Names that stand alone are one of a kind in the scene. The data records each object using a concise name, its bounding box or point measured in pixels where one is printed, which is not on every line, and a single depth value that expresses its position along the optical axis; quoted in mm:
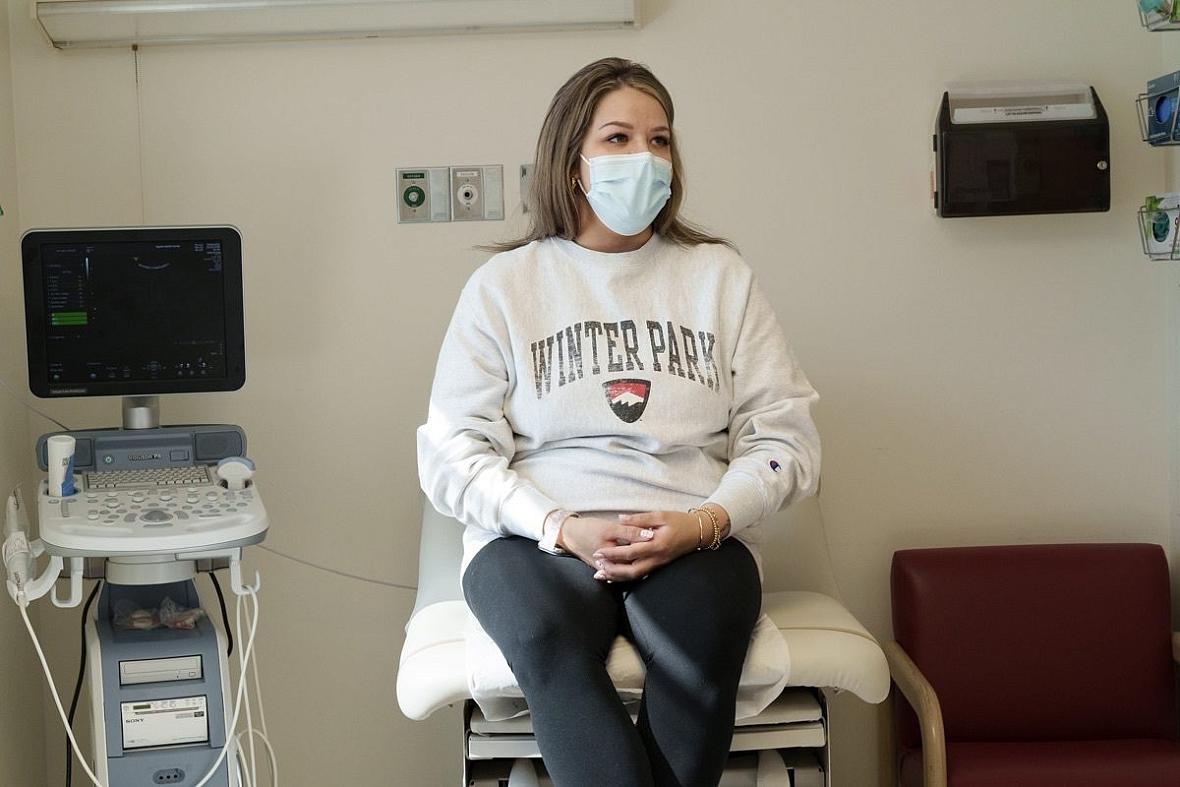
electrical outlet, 2658
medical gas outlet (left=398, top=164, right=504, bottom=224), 2660
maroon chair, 2557
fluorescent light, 2541
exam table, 1904
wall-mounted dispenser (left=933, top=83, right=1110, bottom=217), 2604
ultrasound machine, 1990
